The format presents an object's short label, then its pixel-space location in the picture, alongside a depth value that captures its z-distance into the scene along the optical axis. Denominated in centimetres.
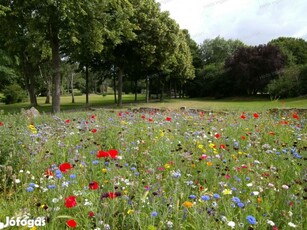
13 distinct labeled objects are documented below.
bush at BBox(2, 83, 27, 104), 5225
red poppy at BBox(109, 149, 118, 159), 332
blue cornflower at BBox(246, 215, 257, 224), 213
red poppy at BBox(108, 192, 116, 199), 259
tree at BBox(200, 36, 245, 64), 7831
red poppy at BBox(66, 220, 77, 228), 211
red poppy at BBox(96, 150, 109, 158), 336
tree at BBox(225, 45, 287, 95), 5544
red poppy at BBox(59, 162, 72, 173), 296
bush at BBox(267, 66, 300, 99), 4533
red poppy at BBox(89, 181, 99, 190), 272
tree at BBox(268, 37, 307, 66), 7312
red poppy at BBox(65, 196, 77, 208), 238
